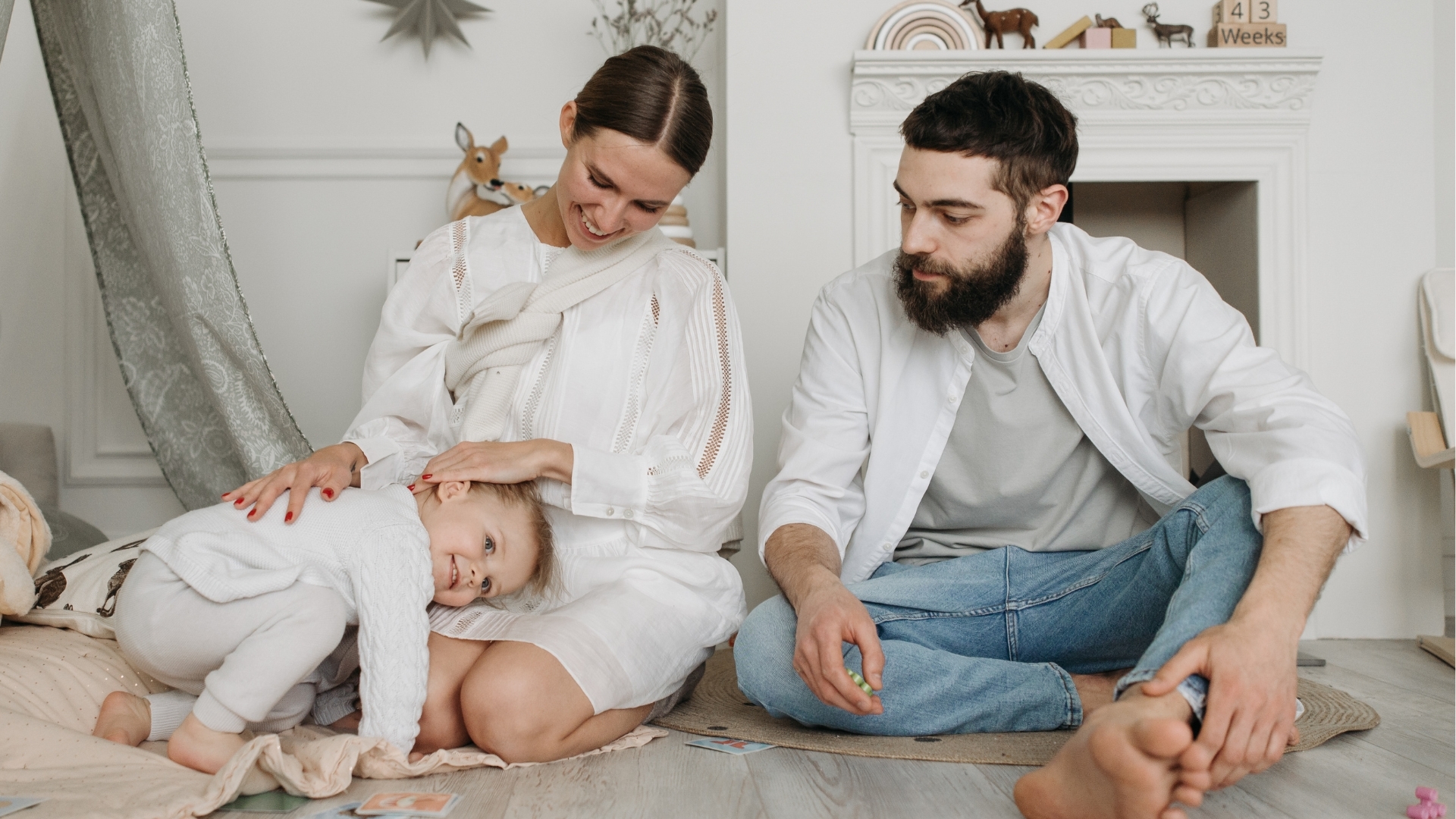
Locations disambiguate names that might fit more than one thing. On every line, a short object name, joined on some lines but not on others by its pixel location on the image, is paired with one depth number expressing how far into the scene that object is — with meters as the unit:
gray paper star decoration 3.21
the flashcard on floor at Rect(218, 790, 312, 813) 1.26
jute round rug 1.51
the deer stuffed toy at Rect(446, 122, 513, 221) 2.91
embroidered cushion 1.84
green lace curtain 2.21
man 1.49
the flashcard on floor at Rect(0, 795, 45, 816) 1.17
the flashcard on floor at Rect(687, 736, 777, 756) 1.54
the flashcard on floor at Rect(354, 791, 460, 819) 1.22
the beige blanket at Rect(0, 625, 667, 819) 1.21
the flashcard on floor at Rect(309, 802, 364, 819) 1.21
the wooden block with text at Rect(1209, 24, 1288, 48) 2.84
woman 1.54
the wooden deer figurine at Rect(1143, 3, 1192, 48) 2.88
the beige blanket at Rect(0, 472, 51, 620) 1.77
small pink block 2.84
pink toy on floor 1.24
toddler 1.37
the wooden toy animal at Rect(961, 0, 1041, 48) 2.86
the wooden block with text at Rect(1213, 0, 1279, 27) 2.86
